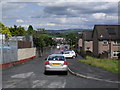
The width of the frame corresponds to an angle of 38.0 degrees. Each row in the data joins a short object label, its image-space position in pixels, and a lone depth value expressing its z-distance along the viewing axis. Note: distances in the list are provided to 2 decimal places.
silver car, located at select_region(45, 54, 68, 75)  11.94
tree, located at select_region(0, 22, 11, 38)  33.00
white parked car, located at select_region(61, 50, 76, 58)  30.90
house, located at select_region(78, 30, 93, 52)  55.72
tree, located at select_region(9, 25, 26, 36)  60.87
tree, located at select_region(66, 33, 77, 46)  116.30
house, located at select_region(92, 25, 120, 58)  38.45
